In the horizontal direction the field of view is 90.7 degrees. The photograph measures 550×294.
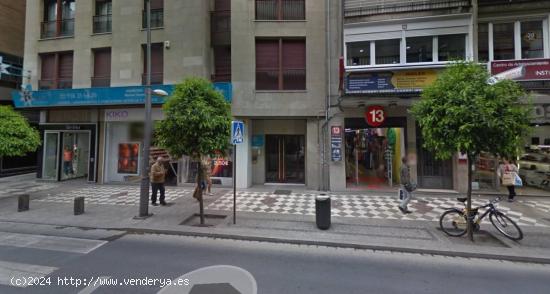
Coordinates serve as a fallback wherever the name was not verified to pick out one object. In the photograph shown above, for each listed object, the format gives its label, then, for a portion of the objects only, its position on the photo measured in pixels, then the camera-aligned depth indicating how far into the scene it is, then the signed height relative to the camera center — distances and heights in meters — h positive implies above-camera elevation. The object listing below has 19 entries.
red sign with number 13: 12.50 +2.01
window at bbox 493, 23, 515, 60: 11.54 +5.04
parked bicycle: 6.60 -1.64
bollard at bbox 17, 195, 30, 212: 9.19 -1.65
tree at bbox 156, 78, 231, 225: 7.11 +0.88
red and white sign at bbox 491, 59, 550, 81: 10.61 +3.64
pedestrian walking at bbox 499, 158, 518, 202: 10.31 -0.65
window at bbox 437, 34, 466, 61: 11.46 +4.77
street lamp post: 8.36 -0.36
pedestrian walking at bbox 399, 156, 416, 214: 8.81 -0.93
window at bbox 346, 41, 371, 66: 12.45 +4.83
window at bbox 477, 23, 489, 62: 11.74 +5.07
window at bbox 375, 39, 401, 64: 12.17 +4.81
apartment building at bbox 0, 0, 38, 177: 17.19 +6.59
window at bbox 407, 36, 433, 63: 11.79 +4.78
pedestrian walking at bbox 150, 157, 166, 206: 9.67 -0.84
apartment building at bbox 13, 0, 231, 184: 13.41 +4.44
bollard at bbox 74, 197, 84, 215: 8.71 -1.64
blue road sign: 7.26 +0.67
